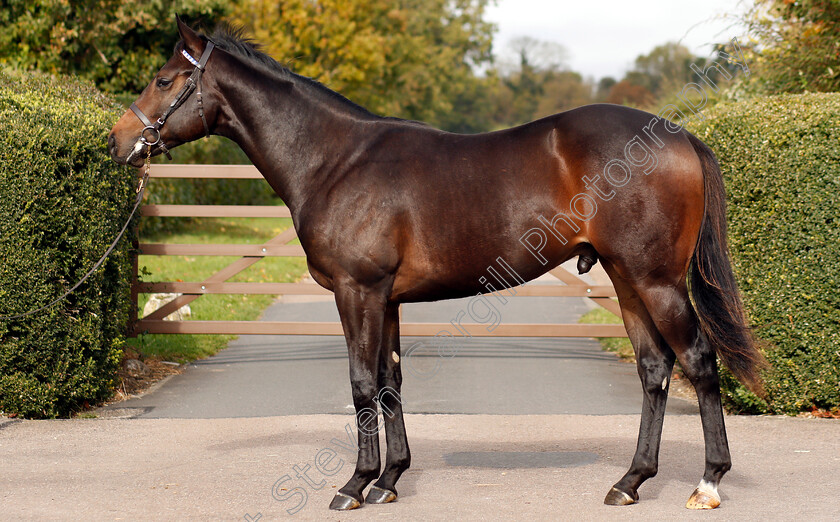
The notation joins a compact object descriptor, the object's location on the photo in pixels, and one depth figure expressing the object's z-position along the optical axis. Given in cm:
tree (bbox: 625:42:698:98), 8726
